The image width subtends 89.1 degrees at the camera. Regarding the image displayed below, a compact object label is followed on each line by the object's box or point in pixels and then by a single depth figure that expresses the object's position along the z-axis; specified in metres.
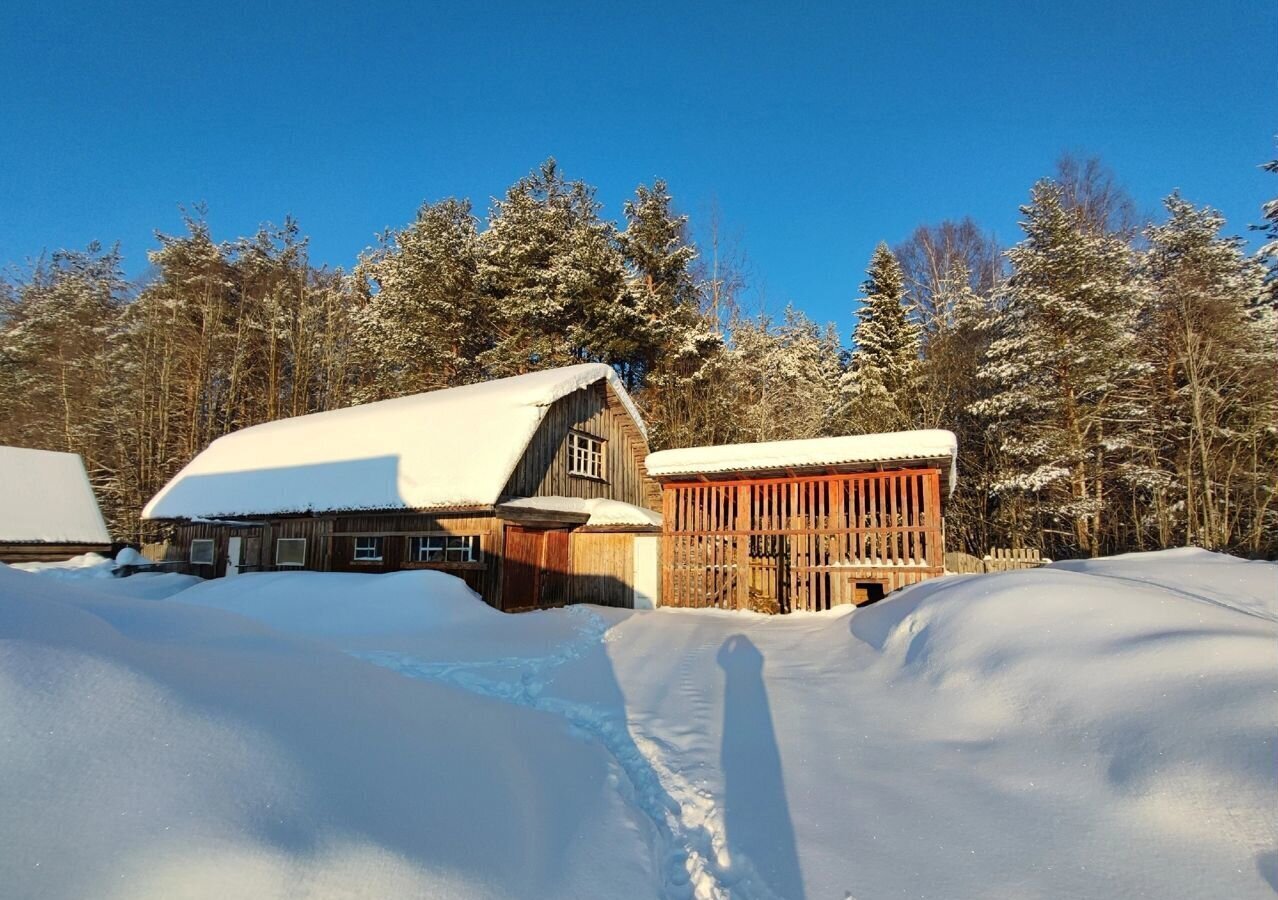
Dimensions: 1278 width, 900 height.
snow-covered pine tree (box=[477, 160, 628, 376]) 24.77
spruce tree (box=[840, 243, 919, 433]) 24.75
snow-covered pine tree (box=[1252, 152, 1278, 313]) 17.33
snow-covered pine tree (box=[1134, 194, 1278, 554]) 18.02
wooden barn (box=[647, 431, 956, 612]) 13.12
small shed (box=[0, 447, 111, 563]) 19.38
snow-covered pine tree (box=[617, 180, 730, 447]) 24.91
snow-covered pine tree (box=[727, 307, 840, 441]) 26.78
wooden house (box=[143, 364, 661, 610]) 14.21
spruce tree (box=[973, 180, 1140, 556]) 19.72
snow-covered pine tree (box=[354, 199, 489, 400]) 26.88
